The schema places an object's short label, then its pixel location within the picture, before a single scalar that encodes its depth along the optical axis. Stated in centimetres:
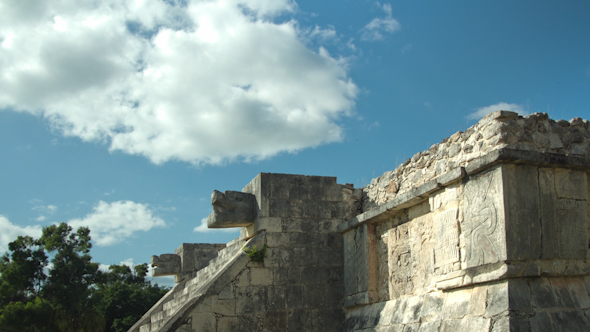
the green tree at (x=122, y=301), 2089
